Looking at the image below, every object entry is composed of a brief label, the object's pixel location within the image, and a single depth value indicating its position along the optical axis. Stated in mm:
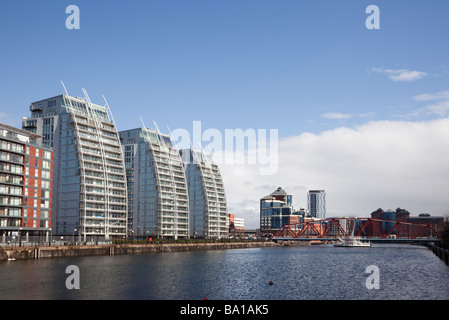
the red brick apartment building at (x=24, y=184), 136750
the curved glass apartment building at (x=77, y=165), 183375
